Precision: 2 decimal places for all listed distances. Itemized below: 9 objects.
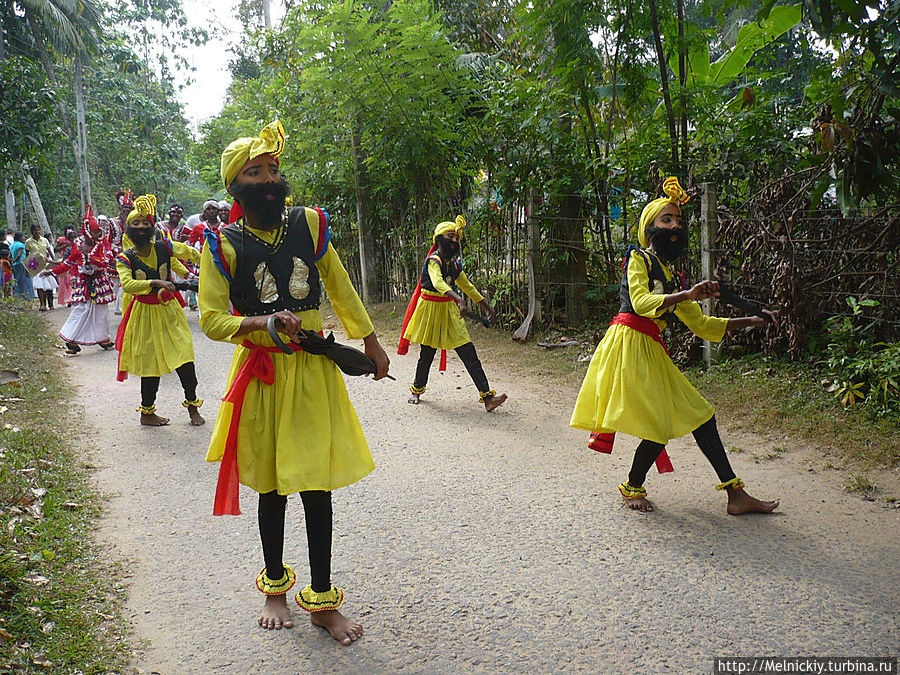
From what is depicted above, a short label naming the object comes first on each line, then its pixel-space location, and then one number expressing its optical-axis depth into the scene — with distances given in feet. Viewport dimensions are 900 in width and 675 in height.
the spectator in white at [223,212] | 38.10
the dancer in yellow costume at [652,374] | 13.56
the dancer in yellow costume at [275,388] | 9.83
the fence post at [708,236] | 23.24
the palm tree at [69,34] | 69.09
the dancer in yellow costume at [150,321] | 21.76
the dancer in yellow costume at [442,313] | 22.54
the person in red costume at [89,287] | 34.78
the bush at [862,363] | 17.75
